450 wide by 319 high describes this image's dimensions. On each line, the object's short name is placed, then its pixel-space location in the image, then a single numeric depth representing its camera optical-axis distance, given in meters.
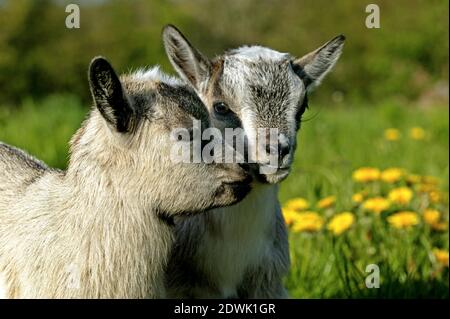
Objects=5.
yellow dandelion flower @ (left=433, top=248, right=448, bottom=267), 4.69
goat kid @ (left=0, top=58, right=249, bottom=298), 2.95
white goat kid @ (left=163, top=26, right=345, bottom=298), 3.52
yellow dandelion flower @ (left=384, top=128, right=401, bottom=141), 6.82
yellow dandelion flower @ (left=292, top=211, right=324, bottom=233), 4.92
